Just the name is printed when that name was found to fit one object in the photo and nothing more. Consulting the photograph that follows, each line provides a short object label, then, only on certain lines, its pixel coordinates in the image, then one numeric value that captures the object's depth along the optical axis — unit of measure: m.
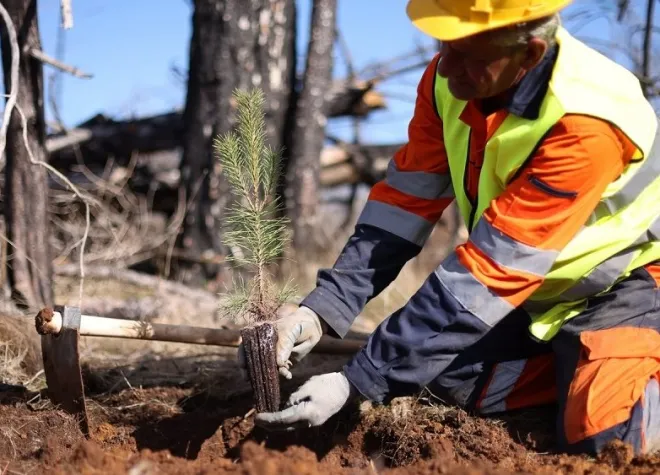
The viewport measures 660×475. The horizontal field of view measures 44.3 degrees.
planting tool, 2.93
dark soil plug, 2.59
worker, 2.43
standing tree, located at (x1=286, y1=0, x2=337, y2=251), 6.17
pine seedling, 2.72
